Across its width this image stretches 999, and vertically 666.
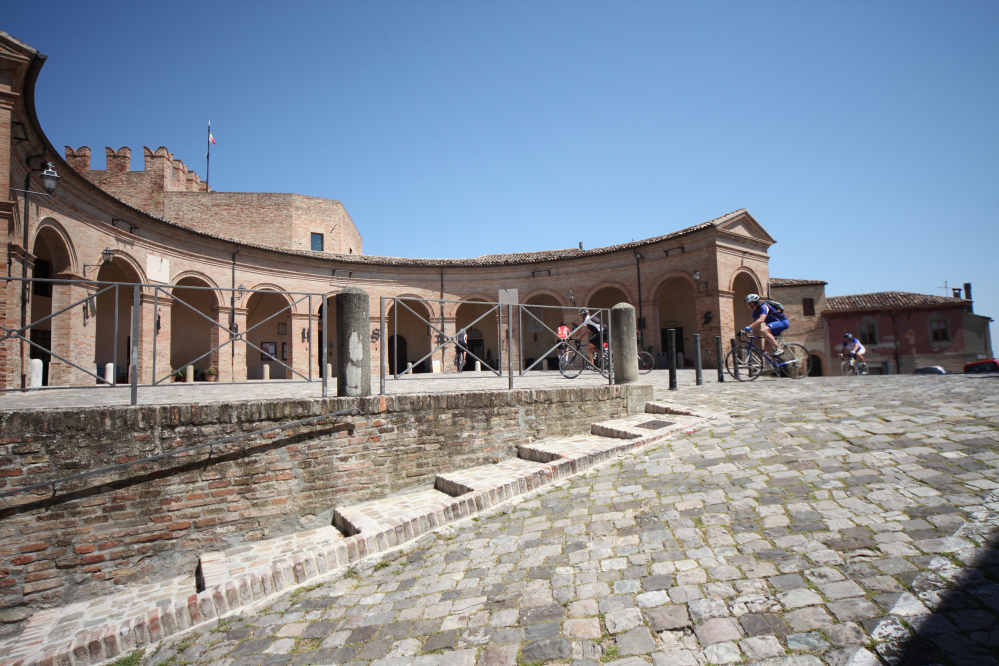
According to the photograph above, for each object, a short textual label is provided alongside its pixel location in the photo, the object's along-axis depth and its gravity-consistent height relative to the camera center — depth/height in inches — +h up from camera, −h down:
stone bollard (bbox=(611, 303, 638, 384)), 294.0 +6.5
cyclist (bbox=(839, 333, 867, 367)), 506.9 -0.4
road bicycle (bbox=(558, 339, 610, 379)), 397.7 -4.7
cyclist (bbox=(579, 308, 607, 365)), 346.9 +20.9
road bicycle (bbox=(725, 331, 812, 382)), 379.6 -8.2
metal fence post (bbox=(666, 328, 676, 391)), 373.3 -0.7
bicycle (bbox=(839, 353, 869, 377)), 505.0 -19.1
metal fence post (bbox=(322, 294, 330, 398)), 203.7 -1.7
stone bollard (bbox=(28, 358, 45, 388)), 342.3 +5.1
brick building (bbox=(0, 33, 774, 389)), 414.3 +143.9
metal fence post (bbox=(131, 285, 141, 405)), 175.8 +12.4
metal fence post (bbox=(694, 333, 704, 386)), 393.4 -11.8
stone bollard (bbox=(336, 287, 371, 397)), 203.0 +9.3
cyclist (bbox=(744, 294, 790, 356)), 360.4 +22.4
